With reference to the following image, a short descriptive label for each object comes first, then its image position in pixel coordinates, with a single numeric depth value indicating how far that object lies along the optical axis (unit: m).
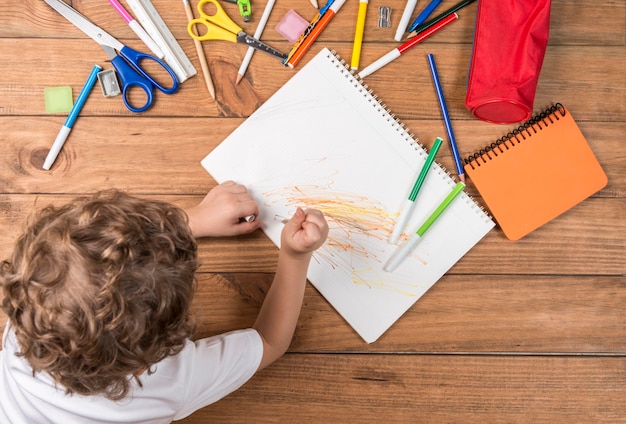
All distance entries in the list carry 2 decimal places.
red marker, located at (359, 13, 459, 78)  0.76
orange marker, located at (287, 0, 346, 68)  0.76
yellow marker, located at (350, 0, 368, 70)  0.77
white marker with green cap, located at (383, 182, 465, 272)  0.73
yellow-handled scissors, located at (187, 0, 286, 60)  0.76
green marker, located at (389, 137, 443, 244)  0.74
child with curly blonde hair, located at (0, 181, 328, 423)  0.49
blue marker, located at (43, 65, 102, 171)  0.75
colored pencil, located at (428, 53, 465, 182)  0.76
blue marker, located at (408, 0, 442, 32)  0.77
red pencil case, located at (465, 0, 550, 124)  0.70
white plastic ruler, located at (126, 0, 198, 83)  0.75
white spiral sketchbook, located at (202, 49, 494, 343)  0.74
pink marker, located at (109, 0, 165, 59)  0.75
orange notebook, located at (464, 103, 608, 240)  0.75
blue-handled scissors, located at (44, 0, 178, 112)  0.75
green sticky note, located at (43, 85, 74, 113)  0.76
